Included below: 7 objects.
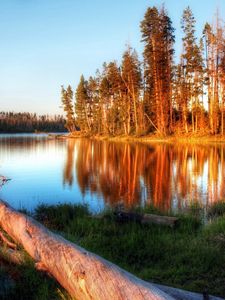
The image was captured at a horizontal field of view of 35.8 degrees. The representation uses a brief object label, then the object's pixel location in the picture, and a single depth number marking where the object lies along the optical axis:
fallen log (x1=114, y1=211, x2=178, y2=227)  7.53
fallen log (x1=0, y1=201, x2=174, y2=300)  2.92
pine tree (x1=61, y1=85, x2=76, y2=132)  81.44
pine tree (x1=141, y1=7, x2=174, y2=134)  42.42
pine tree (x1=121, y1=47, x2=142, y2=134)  49.25
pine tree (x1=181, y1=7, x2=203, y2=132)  41.31
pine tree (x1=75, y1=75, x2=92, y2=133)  73.00
